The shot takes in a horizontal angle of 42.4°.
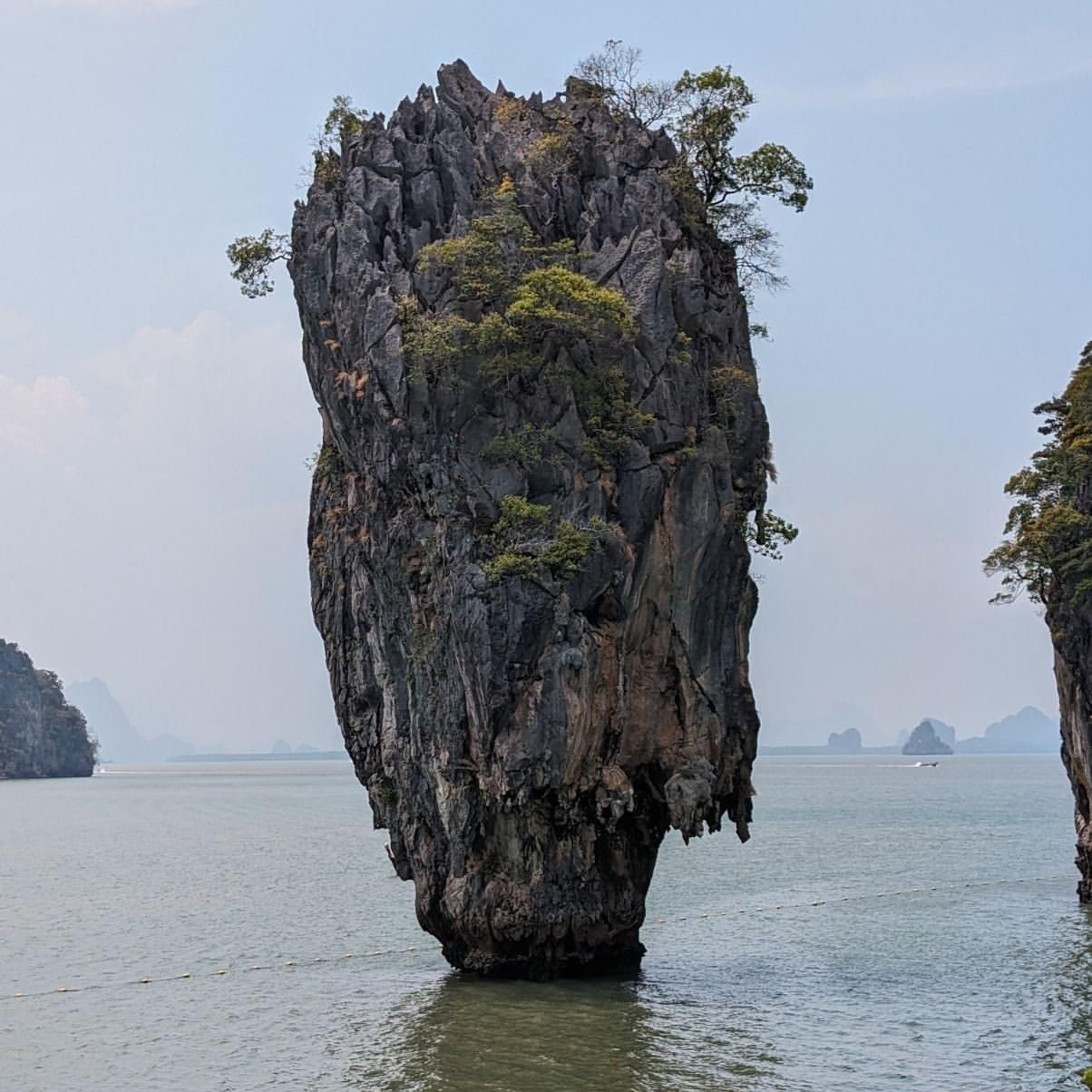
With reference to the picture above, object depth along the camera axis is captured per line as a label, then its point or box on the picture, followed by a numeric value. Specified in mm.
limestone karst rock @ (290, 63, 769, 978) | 32594
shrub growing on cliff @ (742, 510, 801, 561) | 37281
